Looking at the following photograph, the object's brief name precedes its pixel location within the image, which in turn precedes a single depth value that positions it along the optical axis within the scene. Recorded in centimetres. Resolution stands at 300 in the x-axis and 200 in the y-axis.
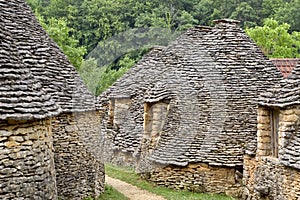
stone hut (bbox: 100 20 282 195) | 1611
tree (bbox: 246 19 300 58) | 4084
